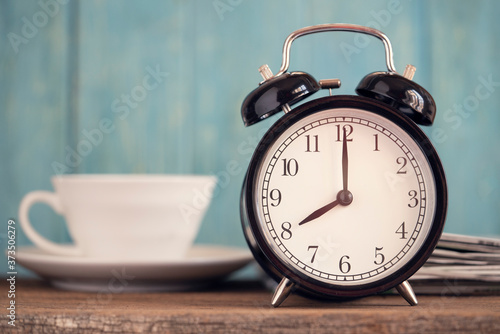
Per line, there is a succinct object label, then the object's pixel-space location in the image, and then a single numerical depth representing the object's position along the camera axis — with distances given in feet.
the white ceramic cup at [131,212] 2.28
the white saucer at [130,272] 2.20
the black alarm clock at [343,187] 2.07
